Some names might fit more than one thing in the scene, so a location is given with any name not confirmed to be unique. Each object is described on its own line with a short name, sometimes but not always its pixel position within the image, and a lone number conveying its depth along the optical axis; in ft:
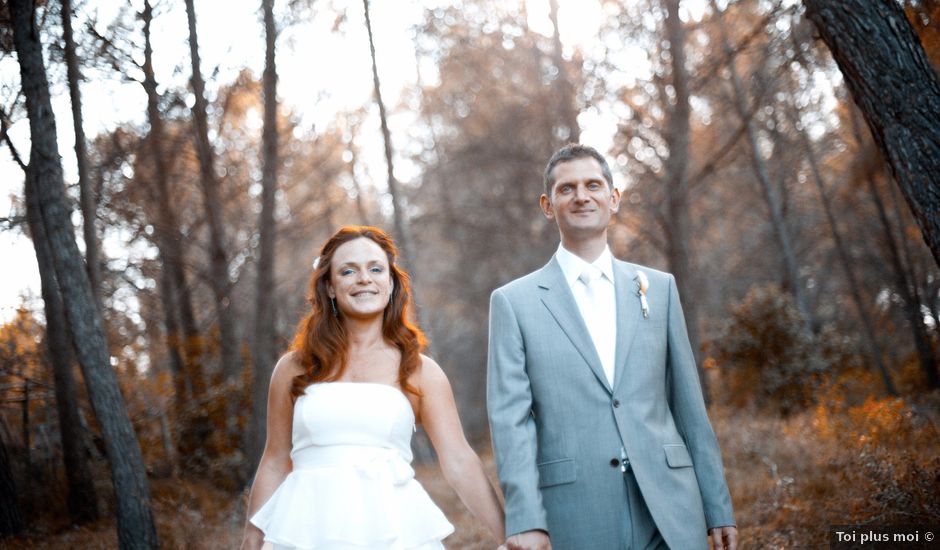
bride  11.41
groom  10.00
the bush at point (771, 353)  46.16
